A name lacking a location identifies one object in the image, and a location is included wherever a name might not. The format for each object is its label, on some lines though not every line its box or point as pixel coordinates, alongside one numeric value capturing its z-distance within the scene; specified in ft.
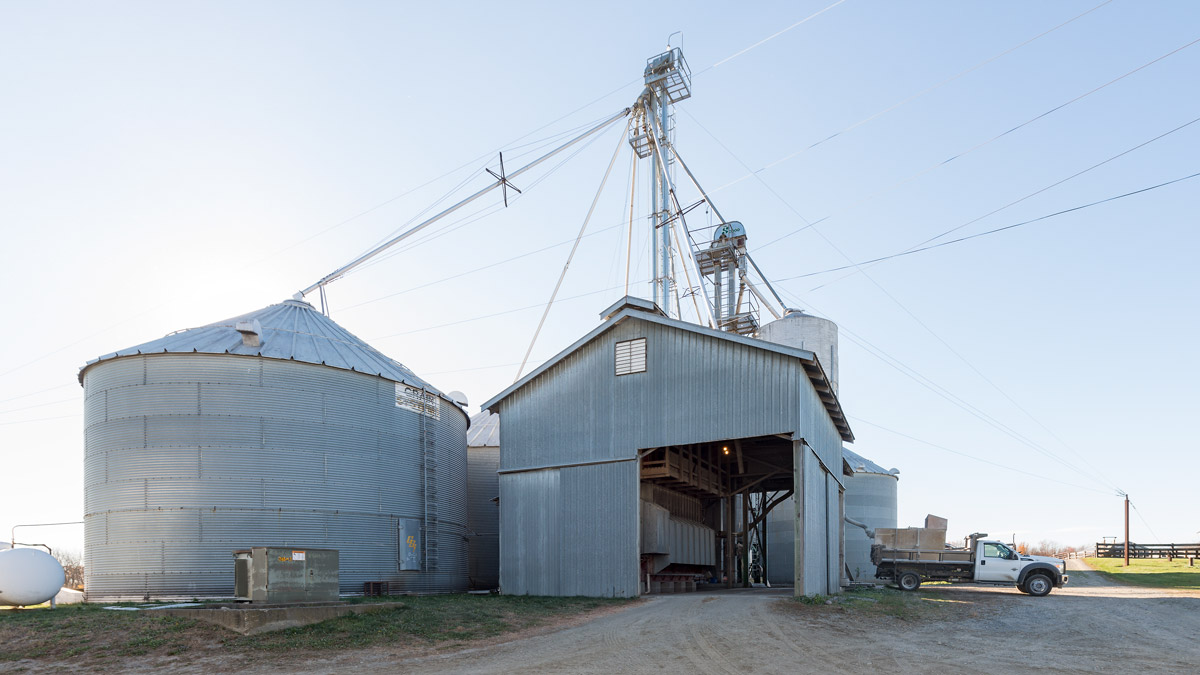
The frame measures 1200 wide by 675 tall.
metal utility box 66.13
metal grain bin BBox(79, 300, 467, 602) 90.22
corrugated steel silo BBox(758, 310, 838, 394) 147.23
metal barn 87.51
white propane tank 73.15
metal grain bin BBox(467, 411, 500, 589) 131.95
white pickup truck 114.21
